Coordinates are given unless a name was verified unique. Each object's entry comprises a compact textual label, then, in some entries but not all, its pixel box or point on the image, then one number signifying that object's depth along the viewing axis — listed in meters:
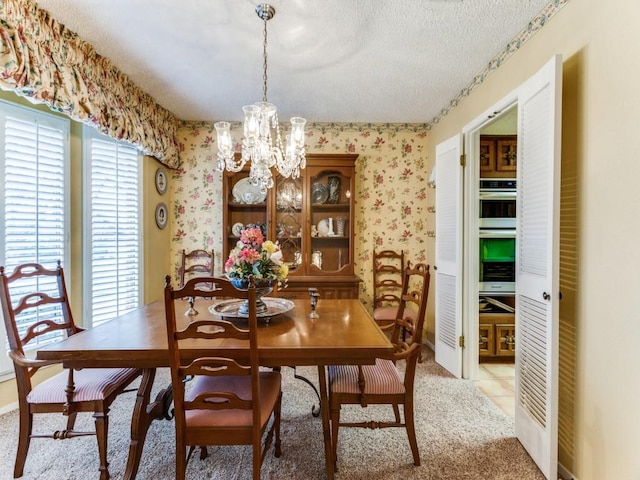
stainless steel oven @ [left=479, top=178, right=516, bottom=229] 3.02
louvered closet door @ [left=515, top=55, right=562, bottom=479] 1.54
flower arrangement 1.71
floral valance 1.63
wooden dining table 1.34
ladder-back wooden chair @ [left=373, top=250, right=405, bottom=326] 3.61
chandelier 1.90
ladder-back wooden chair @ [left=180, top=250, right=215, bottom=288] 3.52
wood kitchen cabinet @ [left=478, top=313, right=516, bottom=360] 3.05
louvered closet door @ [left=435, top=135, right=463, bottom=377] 2.73
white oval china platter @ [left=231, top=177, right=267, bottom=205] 3.55
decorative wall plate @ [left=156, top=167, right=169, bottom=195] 3.35
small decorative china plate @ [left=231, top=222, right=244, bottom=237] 3.56
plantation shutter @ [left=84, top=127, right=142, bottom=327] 2.63
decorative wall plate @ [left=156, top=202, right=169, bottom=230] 3.37
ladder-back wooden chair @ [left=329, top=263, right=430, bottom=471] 1.63
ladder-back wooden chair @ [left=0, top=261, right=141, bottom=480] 1.52
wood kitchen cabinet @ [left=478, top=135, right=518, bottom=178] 3.08
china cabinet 3.37
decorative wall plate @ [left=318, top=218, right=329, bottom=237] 3.61
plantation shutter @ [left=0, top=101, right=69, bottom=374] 2.11
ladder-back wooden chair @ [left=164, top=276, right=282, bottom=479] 1.23
